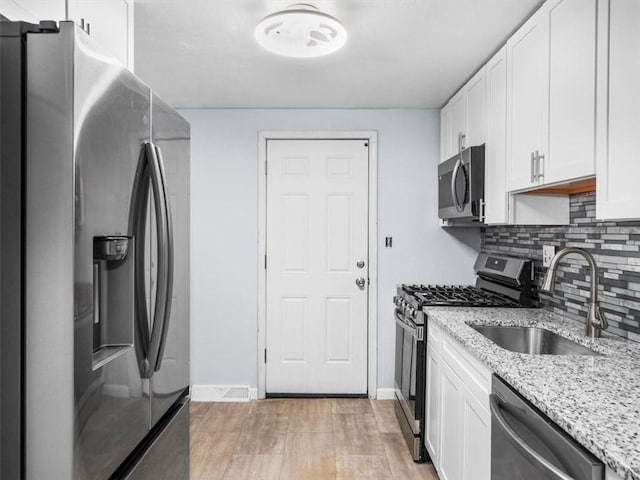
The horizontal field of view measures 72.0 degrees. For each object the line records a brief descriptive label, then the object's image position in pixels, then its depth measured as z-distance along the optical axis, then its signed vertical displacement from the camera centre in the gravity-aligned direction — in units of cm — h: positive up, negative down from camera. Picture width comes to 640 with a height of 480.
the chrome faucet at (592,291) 171 -21
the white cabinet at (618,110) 133 +41
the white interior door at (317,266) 358 -25
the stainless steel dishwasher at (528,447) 101 -55
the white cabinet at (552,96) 156 +58
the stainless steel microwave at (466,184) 257 +32
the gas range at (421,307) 256 -44
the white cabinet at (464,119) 261 +79
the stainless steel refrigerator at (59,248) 94 -3
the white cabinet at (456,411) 165 -77
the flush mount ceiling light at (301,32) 182 +89
